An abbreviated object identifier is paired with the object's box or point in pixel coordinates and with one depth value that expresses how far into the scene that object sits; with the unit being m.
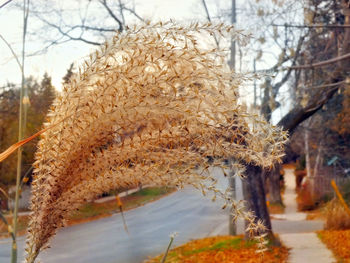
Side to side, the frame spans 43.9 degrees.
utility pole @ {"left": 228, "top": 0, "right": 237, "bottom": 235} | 5.61
